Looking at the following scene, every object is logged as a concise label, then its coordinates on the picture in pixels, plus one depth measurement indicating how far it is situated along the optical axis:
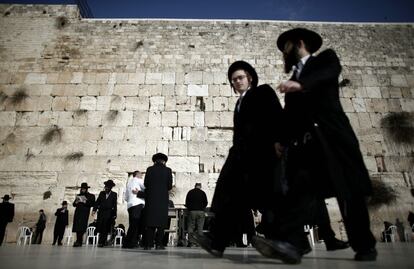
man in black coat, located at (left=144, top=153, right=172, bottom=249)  5.49
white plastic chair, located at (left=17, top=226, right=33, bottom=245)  8.50
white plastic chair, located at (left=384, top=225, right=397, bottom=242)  8.42
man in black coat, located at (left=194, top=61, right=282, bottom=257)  2.71
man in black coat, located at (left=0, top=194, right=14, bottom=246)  7.96
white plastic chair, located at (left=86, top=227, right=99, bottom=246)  8.57
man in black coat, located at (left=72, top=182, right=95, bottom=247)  7.21
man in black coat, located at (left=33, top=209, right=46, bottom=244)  9.01
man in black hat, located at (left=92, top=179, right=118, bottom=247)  6.84
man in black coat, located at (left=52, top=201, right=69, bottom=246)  8.46
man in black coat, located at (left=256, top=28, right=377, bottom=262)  2.29
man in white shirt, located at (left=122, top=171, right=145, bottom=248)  6.15
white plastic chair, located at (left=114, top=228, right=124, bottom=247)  8.31
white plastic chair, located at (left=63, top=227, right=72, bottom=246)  9.21
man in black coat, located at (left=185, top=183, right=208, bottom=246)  7.57
